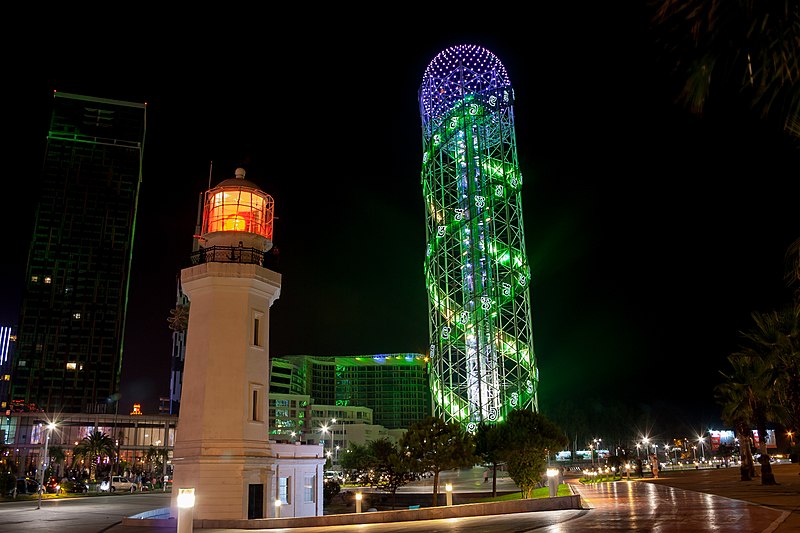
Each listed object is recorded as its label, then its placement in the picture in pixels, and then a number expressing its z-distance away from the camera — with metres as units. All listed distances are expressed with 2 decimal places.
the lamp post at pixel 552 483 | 26.03
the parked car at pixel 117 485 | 53.66
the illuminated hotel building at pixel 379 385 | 186.88
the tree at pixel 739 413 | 37.59
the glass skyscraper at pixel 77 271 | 131.75
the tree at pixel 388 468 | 35.12
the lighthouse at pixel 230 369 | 20.77
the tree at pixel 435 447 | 34.59
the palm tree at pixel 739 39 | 4.68
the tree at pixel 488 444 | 42.72
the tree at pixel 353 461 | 68.29
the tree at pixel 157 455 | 83.36
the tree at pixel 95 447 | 70.62
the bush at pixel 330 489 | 44.99
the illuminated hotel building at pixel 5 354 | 162.25
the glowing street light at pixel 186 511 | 14.72
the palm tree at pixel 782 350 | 28.44
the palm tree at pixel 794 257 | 6.13
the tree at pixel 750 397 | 34.94
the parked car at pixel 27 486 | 51.03
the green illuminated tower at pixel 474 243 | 58.81
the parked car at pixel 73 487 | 50.16
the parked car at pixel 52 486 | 48.97
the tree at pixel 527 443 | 31.14
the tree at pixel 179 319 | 46.38
